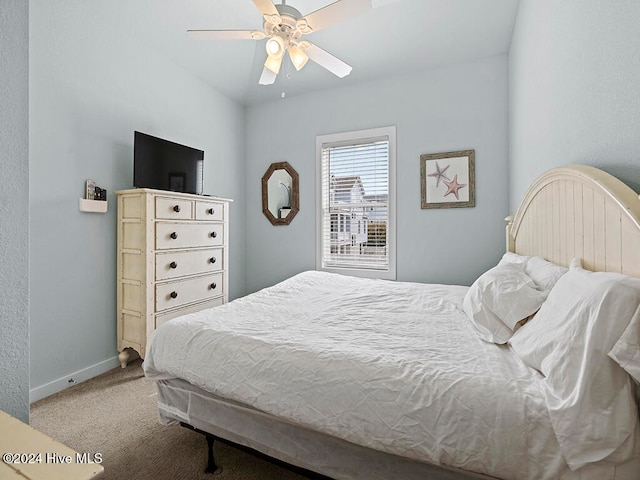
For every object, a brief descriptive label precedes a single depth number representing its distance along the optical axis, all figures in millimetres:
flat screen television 2619
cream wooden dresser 2475
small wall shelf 2400
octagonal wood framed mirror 3914
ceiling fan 1877
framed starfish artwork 3113
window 3486
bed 775
